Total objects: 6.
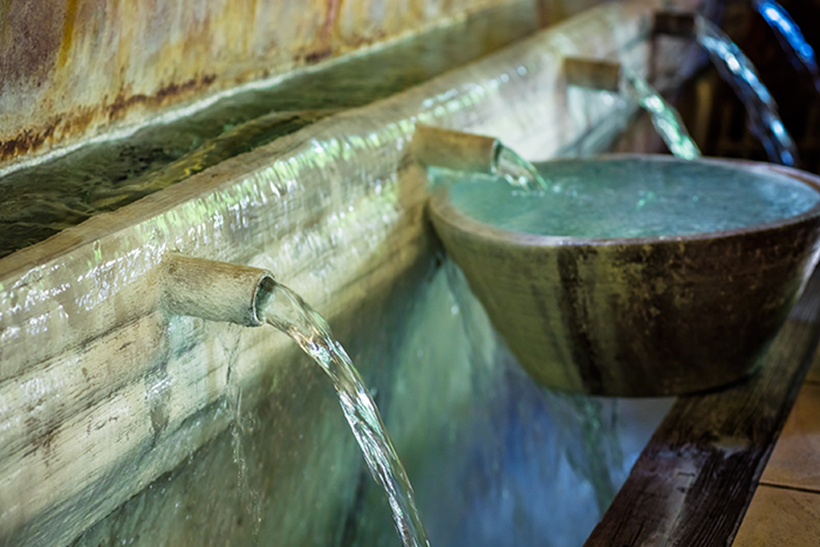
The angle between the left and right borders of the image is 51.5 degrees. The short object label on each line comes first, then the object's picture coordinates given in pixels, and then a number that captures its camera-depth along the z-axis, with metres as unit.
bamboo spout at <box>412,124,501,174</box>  2.25
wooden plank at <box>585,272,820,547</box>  1.71
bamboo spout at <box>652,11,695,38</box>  4.25
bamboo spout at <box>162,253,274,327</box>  1.45
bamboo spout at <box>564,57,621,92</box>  3.19
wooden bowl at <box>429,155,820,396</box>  1.95
